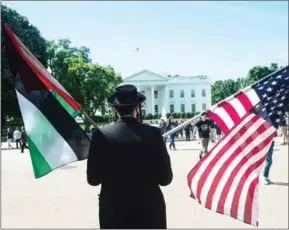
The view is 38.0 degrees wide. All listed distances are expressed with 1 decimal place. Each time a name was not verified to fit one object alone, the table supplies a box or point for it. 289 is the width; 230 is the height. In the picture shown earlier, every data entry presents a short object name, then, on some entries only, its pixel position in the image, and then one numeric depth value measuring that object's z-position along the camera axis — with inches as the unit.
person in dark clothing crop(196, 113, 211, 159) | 513.7
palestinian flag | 135.6
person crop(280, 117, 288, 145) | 793.3
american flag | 150.1
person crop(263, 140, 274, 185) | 344.8
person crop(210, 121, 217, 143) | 921.3
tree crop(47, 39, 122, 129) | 2058.3
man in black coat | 109.9
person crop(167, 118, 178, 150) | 771.7
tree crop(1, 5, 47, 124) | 1401.3
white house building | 4072.3
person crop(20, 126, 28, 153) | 821.5
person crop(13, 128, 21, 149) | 948.6
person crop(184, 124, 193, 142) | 1023.4
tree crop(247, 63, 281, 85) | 2955.2
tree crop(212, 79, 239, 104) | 4165.8
